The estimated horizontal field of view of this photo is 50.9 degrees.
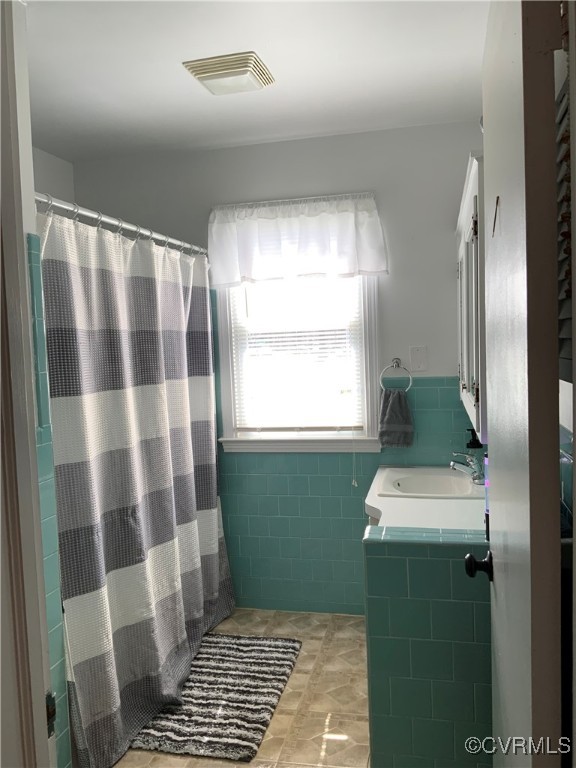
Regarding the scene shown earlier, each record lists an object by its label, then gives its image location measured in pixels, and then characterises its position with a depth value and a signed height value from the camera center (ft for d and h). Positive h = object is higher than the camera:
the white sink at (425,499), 7.74 -2.23
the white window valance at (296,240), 10.86 +2.04
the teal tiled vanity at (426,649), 5.85 -2.98
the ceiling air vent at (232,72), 7.70 +3.72
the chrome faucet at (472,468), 9.46 -1.98
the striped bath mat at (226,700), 7.83 -5.01
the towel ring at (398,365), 10.98 -0.32
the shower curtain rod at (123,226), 7.15 +1.93
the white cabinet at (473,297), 5.38 +0.52
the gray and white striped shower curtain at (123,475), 7.23 -1.64
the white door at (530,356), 2.25 -0.06
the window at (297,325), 11.02 +0.50
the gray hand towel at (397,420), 10.75 -1.30
